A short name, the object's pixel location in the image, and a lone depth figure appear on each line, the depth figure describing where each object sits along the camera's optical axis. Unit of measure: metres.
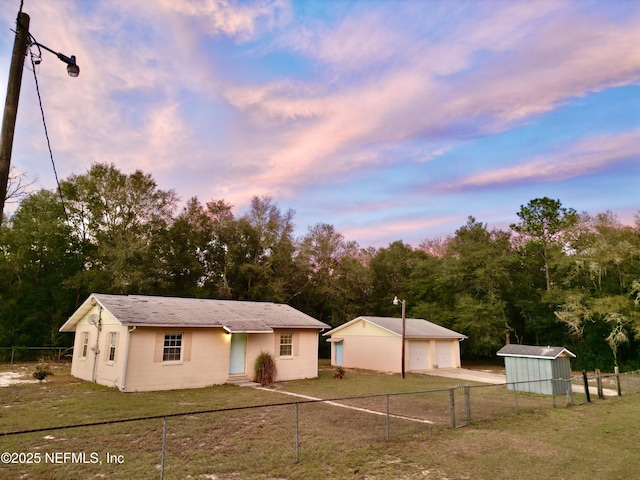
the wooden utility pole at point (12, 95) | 5.46
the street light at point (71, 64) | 6.78
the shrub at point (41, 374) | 17.12
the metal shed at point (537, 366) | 16.23
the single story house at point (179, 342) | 15.91
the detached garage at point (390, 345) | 26.94
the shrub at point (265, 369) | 18.81
